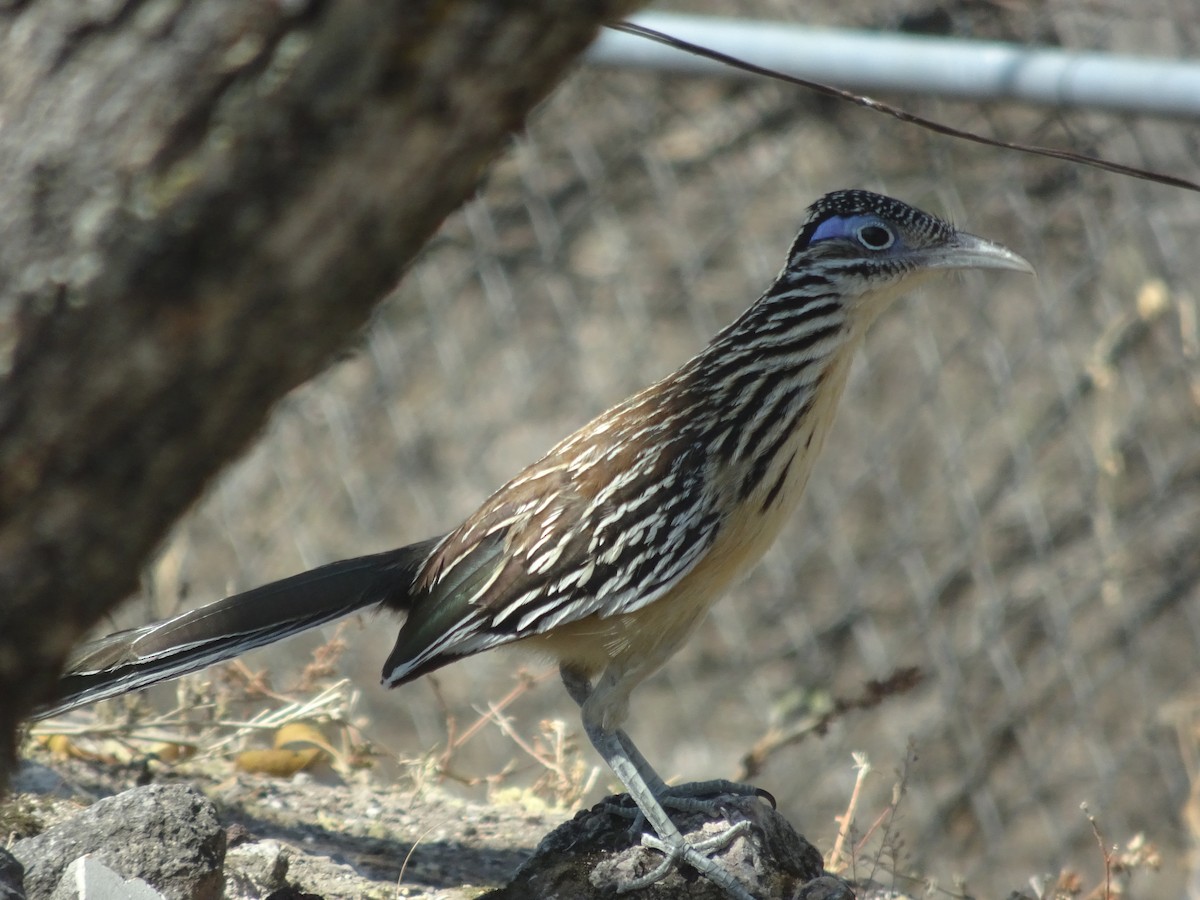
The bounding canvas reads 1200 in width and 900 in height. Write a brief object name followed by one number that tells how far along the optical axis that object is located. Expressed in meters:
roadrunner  7.46
